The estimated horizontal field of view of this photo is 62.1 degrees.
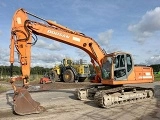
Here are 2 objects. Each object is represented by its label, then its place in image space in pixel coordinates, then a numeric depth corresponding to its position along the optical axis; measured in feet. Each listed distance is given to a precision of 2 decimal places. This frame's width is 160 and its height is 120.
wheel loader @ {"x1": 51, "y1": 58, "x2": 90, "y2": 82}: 51.08
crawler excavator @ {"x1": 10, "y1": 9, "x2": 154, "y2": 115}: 18.75
